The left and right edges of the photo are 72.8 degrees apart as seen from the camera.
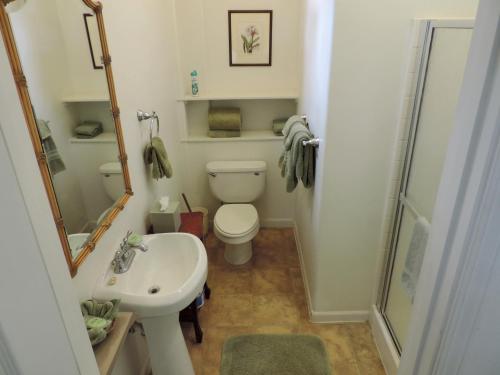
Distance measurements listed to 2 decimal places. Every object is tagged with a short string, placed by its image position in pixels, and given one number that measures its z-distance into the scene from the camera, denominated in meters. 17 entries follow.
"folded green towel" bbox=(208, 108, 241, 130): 2.74
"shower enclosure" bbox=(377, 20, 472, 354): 1.41
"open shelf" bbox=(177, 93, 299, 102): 2.67
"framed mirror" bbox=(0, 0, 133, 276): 0.98
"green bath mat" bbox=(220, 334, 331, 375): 1.88
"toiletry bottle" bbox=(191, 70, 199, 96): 2.67
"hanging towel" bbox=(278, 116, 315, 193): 1.97
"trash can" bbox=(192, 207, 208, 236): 2.91
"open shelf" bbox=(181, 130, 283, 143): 2.81
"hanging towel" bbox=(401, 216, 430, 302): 1.51
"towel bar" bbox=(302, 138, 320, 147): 1.90
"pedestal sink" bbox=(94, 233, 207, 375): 1.33
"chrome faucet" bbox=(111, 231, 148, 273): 1.50
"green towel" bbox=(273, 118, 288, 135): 2.82
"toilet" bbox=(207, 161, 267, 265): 2.60
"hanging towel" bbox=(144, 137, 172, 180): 1.92
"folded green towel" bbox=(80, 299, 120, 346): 1.12
